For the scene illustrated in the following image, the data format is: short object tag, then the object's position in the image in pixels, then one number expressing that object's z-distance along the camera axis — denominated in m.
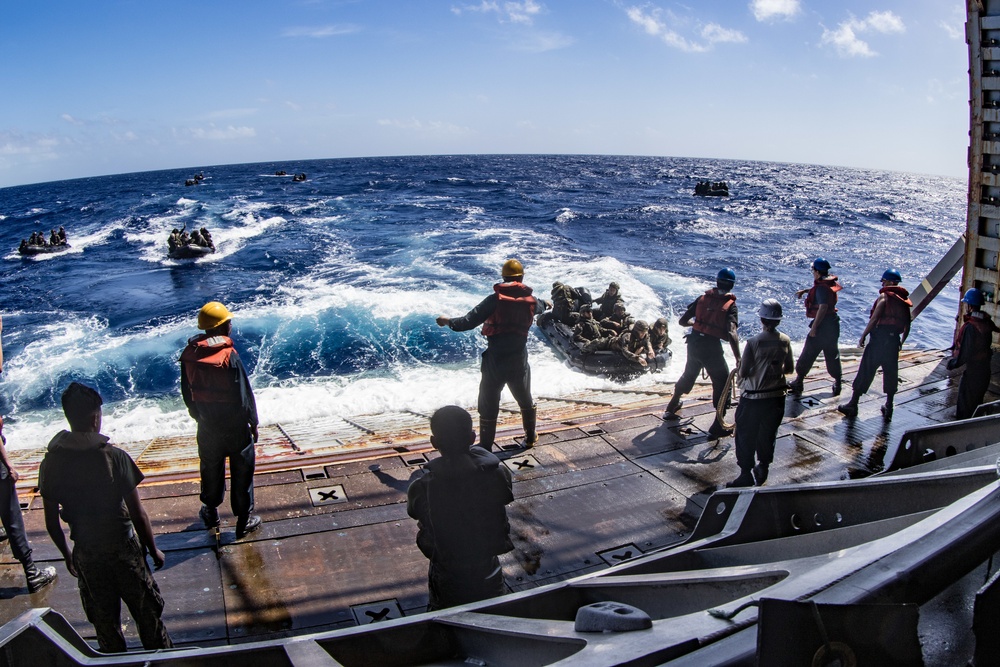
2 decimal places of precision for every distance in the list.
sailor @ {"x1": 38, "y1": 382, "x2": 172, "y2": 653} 3.31
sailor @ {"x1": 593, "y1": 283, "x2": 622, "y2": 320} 14.62
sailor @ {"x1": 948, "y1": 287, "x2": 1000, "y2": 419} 6.58
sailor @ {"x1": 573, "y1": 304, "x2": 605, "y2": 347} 13.66
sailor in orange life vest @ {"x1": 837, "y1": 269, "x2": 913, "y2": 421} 7.14
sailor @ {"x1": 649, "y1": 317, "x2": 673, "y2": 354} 13.54
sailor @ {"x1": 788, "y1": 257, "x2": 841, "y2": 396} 7.70
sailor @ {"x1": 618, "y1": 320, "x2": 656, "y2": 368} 13.20
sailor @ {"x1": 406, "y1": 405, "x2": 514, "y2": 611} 3.07
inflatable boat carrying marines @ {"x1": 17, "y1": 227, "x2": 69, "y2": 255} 33.94
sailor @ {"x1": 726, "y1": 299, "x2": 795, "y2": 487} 5.39
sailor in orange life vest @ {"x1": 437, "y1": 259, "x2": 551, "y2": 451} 6.04
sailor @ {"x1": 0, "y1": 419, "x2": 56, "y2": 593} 4.23
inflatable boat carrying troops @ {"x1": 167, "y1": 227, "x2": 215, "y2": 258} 29.44
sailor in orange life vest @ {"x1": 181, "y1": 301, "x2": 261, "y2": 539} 4.53
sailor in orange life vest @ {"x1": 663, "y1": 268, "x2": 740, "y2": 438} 6.68
